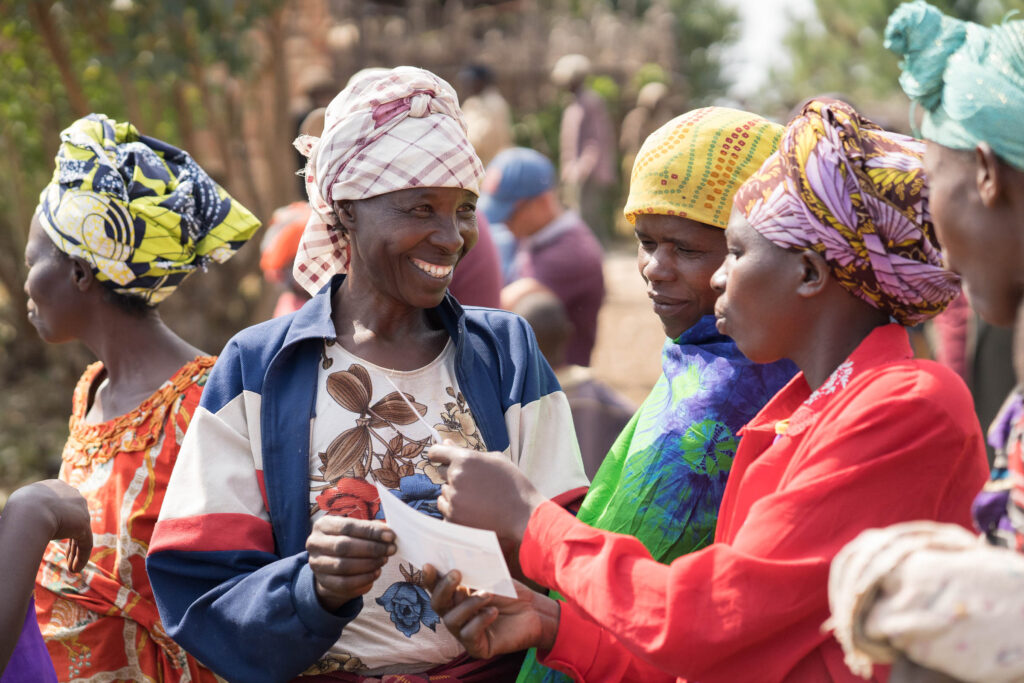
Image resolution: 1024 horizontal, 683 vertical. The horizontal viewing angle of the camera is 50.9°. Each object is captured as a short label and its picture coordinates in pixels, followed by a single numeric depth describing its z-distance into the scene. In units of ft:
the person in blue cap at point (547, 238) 19.83
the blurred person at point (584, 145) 44.24
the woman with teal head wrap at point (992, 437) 4.36
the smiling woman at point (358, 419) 7.35
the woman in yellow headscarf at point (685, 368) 8.04
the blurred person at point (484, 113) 26.91
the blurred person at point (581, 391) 15.51
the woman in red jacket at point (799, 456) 5.87
